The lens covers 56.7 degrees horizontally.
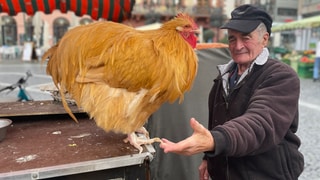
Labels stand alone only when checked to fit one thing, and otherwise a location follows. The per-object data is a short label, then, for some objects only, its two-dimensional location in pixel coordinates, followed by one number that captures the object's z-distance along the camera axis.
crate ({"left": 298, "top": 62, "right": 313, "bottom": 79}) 12.52
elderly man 1.24
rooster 1.71
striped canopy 3.99
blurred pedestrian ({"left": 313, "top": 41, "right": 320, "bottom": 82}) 11.13
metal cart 1.42
